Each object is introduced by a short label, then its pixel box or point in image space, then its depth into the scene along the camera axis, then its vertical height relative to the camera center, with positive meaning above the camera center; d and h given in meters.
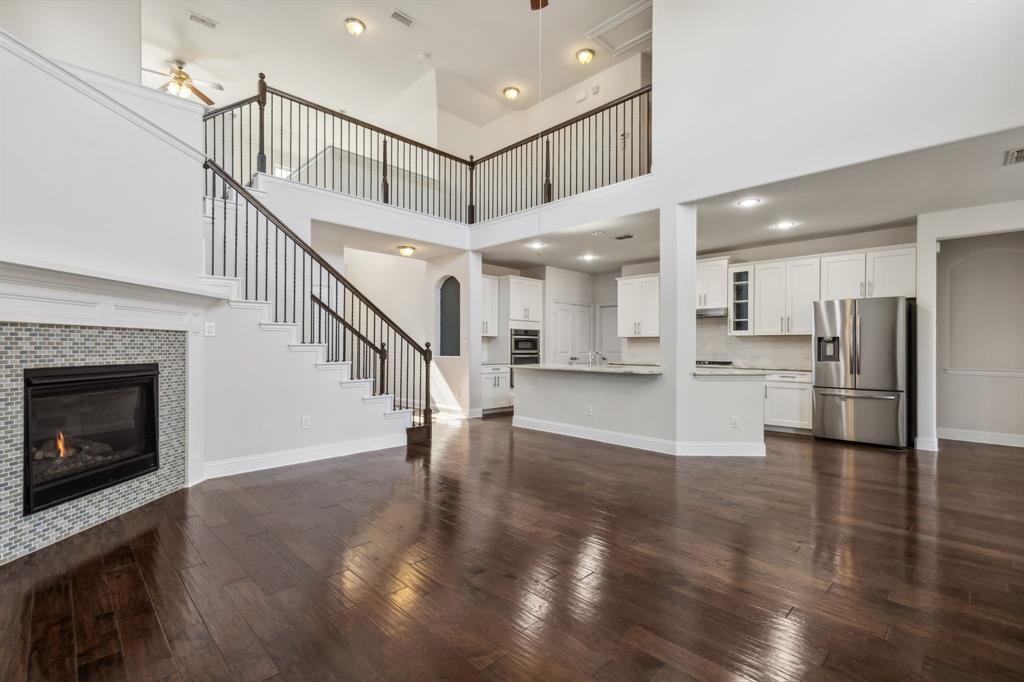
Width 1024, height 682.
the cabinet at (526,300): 8.16 +0.78
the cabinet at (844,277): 5.84 +0.86
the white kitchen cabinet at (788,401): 6.02 -0.82
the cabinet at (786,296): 6.21 +0.66
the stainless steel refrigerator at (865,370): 5.29 -0.35
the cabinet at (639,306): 7.62 +0.62
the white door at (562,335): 8.84 +0.13
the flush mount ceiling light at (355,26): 6.49 +4.61
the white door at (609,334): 9.34 +0.16
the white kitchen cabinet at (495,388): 7.89 -0.84
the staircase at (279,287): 4.23 +0.55
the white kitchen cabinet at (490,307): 7.97 +0.61
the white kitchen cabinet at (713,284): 6.88 +0.90
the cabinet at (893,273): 5.49 +0.87
